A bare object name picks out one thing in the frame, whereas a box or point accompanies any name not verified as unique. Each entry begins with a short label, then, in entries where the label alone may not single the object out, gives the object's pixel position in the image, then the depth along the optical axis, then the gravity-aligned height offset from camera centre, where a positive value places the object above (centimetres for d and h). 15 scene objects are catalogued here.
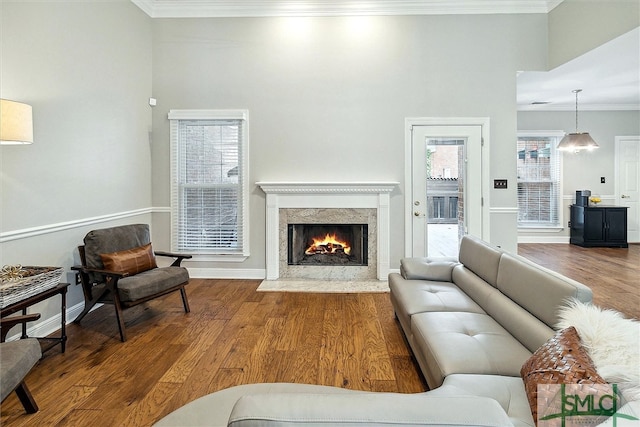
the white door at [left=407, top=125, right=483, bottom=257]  463 +33
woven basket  223 -52
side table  226 -65
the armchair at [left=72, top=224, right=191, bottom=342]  298 -63
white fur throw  100 -46
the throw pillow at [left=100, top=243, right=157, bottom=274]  313 -51
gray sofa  80 -66
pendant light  616 +105
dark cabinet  696 -46
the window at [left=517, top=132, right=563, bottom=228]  754 +44
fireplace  462 -17
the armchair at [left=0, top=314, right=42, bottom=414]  164 -76
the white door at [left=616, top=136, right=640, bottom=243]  744 +41
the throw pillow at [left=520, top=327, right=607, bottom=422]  110 -54
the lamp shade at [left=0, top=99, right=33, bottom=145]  224 +53
